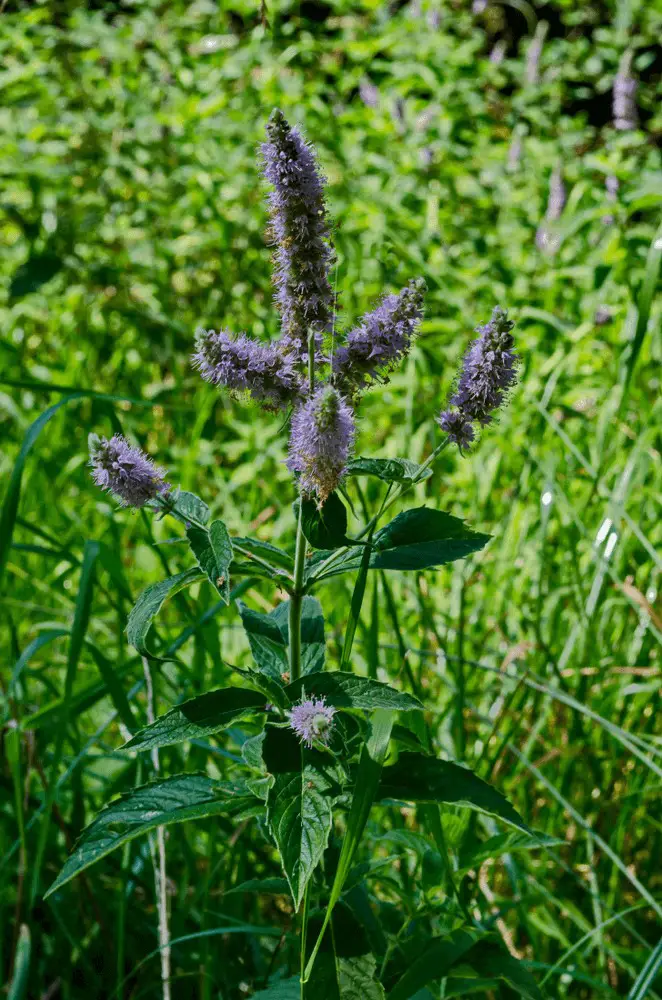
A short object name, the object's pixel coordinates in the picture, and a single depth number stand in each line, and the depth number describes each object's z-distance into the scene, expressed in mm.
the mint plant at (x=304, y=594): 822
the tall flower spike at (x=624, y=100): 2164
